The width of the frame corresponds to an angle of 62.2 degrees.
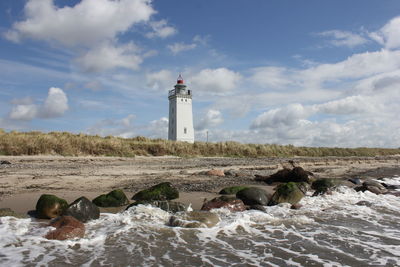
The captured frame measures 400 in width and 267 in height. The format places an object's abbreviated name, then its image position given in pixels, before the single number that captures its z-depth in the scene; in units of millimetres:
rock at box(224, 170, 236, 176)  13895
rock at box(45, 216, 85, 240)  5285
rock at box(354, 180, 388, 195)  10930
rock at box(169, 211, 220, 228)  6184
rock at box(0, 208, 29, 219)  6324
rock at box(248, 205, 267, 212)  7612
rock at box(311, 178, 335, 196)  10102
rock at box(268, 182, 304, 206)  8398
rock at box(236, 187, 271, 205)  8266
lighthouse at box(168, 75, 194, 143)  46844
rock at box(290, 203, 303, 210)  8051
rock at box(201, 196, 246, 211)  7496
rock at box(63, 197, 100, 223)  6105
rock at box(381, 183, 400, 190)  12180
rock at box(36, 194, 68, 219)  6371
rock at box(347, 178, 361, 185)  12545
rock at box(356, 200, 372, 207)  8839
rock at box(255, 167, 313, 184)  12180
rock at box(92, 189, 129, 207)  7538
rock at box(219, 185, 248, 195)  8930
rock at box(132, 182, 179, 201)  8047
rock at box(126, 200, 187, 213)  7062
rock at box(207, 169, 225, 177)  13527
